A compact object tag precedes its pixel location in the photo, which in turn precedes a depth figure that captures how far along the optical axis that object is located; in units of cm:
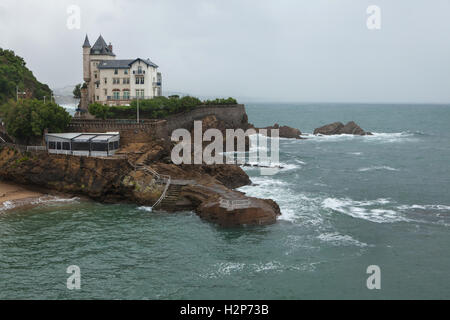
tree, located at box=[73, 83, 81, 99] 11862
